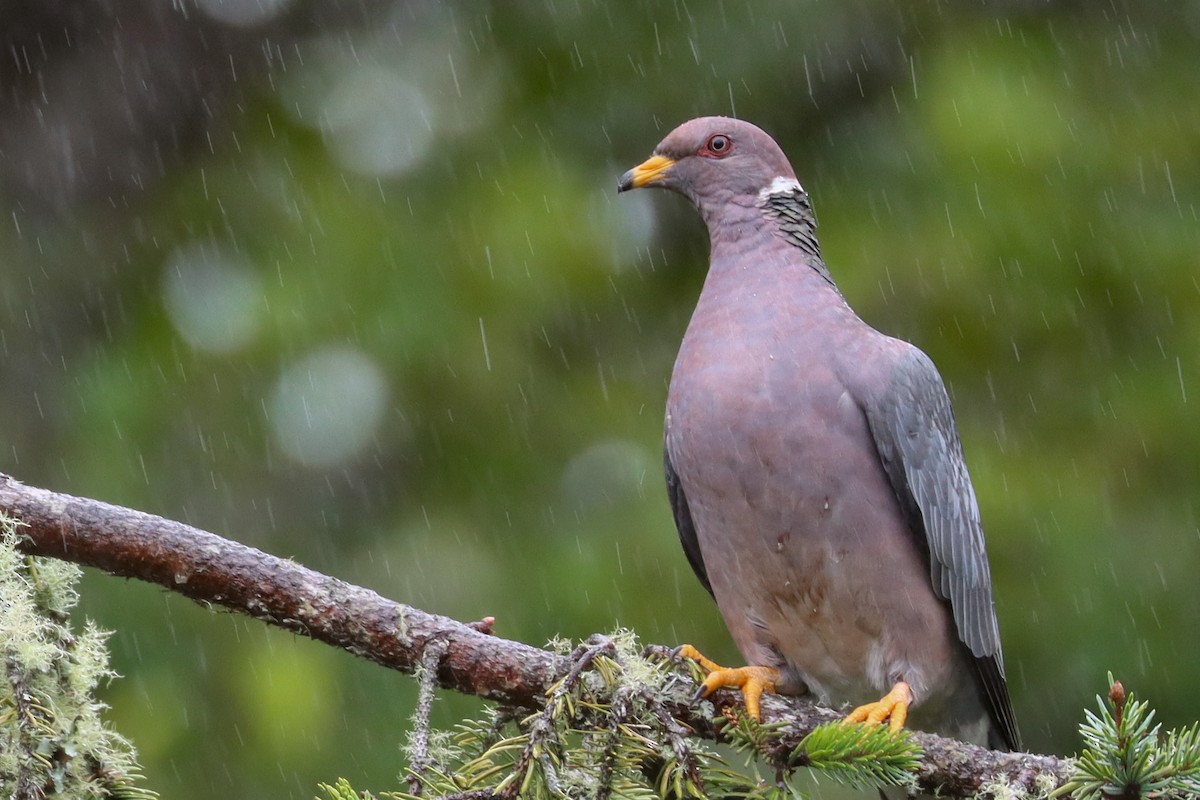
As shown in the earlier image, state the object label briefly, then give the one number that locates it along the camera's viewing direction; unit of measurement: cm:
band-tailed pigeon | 663
